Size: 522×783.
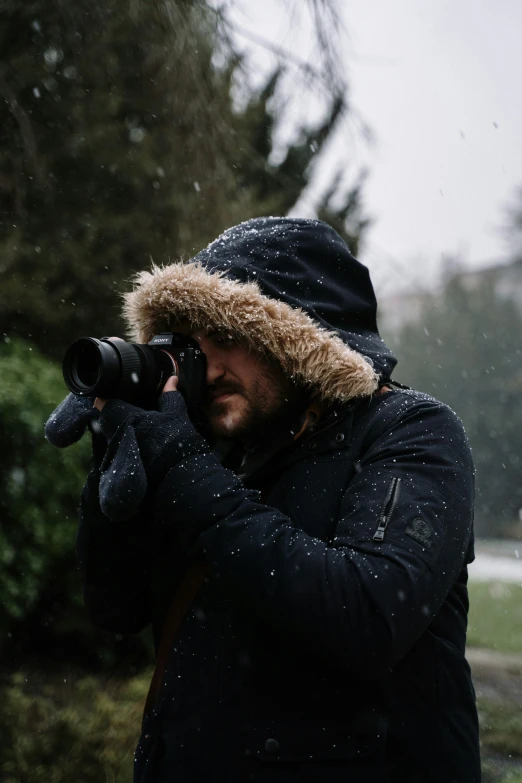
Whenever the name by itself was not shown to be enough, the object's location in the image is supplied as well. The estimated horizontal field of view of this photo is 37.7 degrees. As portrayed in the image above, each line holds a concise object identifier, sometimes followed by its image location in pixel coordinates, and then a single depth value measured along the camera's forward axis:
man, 1.35
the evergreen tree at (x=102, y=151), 3.39
